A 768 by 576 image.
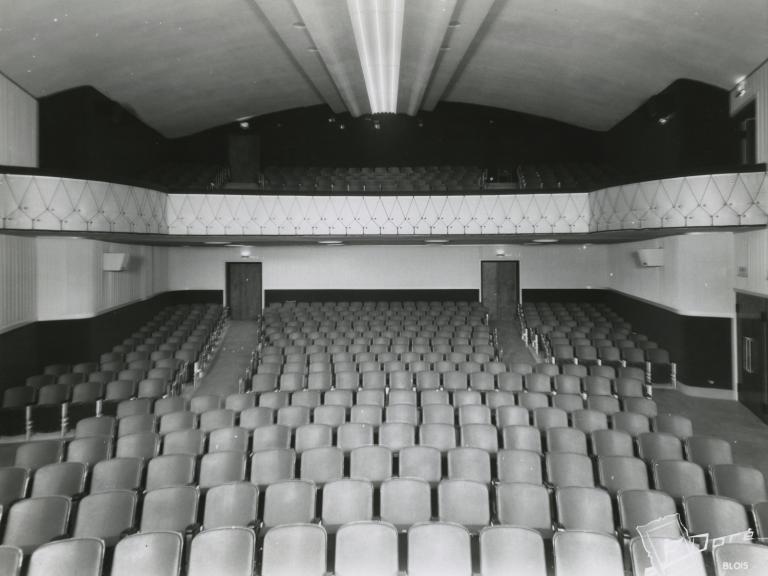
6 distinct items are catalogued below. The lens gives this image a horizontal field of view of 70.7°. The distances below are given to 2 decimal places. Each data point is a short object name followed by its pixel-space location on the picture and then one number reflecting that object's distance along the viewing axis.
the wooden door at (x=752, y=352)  9.41
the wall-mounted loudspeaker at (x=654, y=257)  11.79
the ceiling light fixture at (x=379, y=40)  8.08
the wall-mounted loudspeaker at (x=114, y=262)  11.80
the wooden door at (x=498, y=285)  16.97
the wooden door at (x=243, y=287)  17.17
